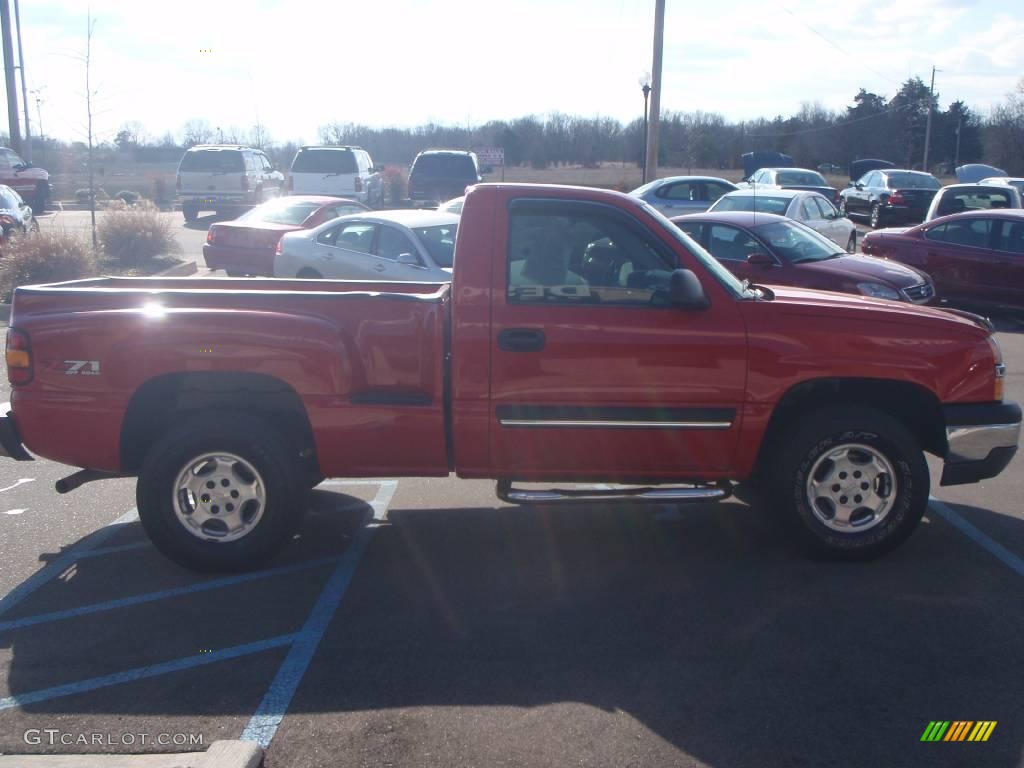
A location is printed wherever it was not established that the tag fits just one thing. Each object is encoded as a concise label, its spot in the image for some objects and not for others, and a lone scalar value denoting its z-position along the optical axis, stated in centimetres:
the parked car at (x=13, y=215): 1975
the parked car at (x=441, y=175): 2400
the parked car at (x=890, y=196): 2622
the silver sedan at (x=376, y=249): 1224
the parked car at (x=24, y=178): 3006
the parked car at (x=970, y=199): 1869
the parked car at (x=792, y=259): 1178
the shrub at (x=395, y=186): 3312
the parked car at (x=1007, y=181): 2642
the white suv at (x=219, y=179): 2738
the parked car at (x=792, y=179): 2653
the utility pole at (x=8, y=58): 2477
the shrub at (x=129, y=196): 3413
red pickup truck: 542
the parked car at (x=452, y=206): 1730
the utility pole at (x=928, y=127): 4626
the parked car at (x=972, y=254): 1423
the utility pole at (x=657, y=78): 2275
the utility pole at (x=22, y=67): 3420
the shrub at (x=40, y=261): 1606
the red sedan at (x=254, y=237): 1576
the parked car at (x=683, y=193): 2038
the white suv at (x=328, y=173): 2567
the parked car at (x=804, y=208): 1598
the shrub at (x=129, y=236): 1942
